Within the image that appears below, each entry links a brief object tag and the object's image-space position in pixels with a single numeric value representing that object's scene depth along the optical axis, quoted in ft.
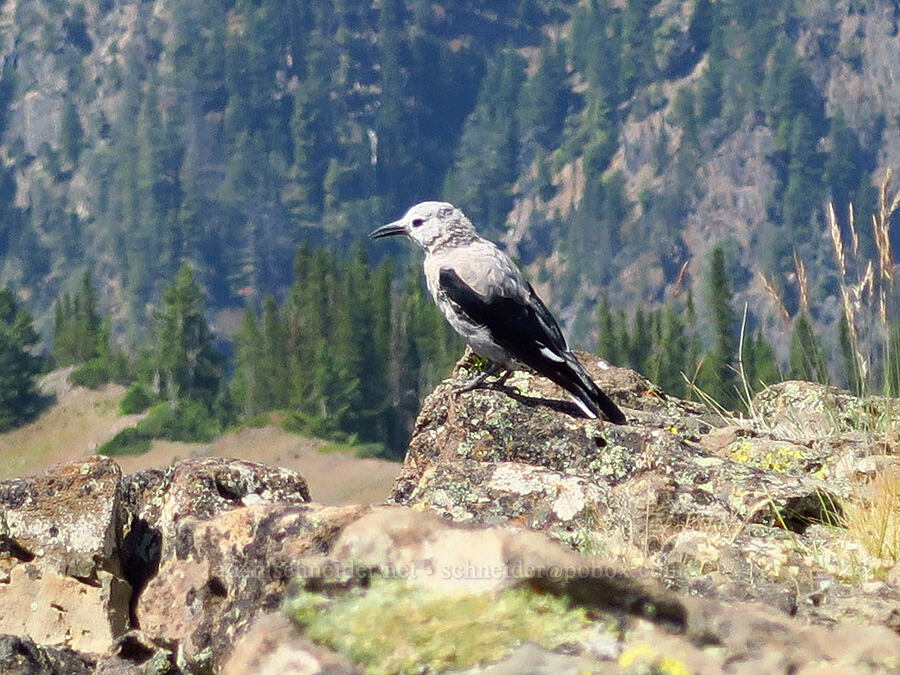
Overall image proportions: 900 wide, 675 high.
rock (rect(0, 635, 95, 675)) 33.32
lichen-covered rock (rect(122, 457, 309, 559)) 45.03
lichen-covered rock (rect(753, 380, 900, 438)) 56.80
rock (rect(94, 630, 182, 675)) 35.06
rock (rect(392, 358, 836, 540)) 45.70
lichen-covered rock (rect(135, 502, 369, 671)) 32.55
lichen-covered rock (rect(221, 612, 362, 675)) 25.46
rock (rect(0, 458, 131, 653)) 41.47
